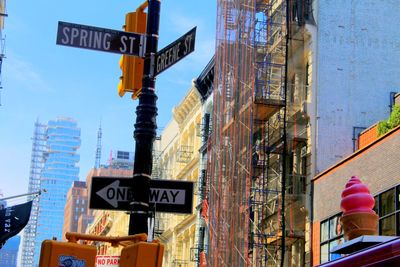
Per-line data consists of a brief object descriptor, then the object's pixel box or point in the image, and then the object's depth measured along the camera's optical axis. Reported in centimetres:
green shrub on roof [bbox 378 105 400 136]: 2747
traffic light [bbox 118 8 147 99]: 999
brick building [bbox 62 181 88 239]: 19112
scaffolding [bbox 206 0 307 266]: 3347
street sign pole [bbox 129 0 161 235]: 903
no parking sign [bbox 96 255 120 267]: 2315
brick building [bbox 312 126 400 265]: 2512
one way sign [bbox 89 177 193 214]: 966
